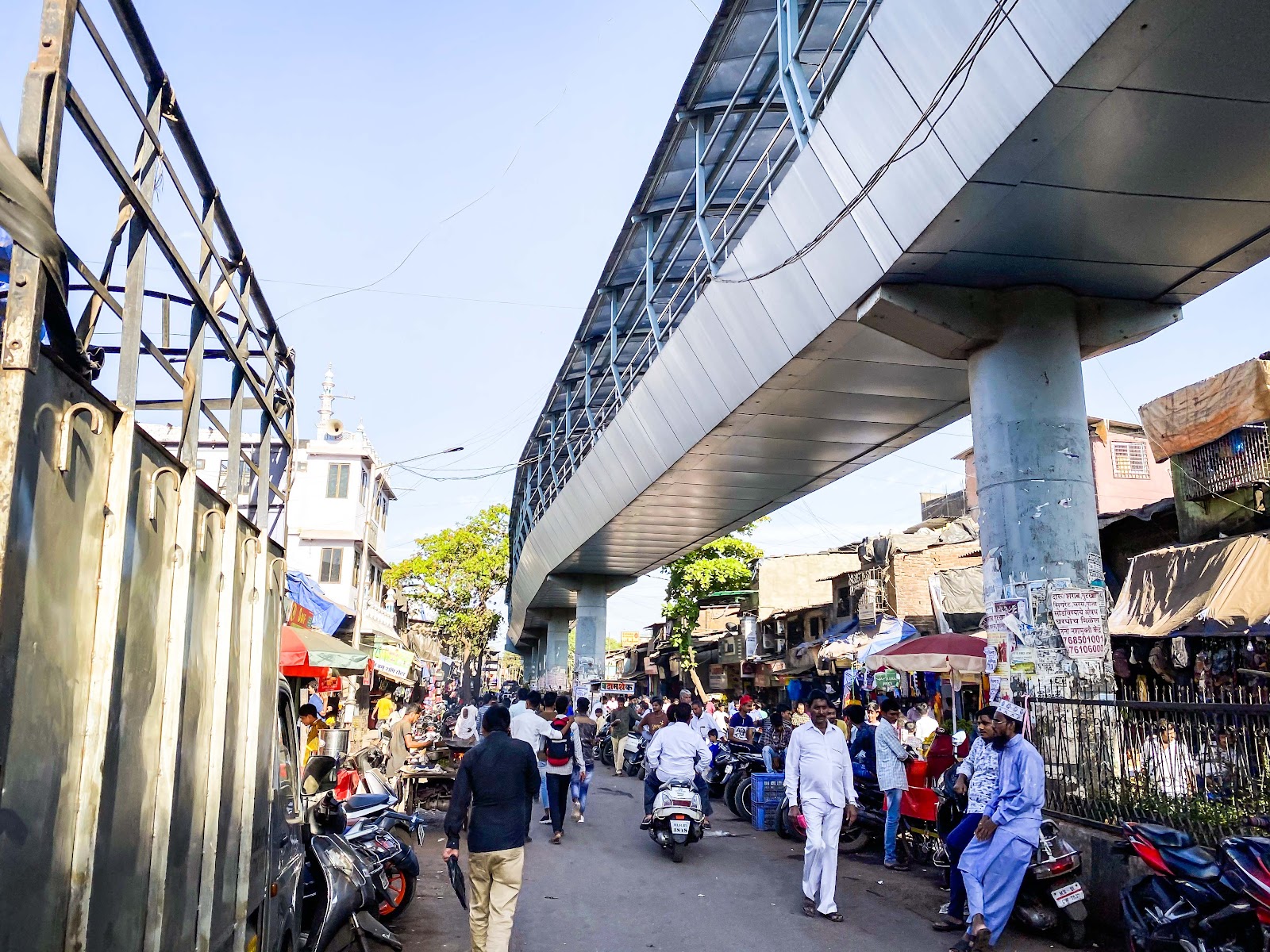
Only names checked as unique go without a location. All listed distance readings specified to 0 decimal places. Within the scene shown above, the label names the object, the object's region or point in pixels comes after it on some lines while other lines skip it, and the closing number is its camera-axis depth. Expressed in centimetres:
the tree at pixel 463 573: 4725
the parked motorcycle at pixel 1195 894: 499
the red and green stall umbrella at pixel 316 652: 1091
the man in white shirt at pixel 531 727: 1091
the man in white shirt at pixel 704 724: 1406
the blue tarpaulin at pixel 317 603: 1728
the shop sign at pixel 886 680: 2095
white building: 3503
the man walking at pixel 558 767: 1113
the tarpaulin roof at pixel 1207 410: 1288
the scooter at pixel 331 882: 545
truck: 191
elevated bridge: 580
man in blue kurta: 634
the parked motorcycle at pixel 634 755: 1958
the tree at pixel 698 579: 3731
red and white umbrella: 1227
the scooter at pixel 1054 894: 648
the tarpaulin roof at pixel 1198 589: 1173
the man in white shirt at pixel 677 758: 1032
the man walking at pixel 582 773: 1279
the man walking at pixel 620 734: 2056
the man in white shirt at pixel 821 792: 749
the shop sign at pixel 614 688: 2825
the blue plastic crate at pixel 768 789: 1215
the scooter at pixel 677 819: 982
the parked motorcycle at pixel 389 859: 688
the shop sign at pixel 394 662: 2184
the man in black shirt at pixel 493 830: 563
